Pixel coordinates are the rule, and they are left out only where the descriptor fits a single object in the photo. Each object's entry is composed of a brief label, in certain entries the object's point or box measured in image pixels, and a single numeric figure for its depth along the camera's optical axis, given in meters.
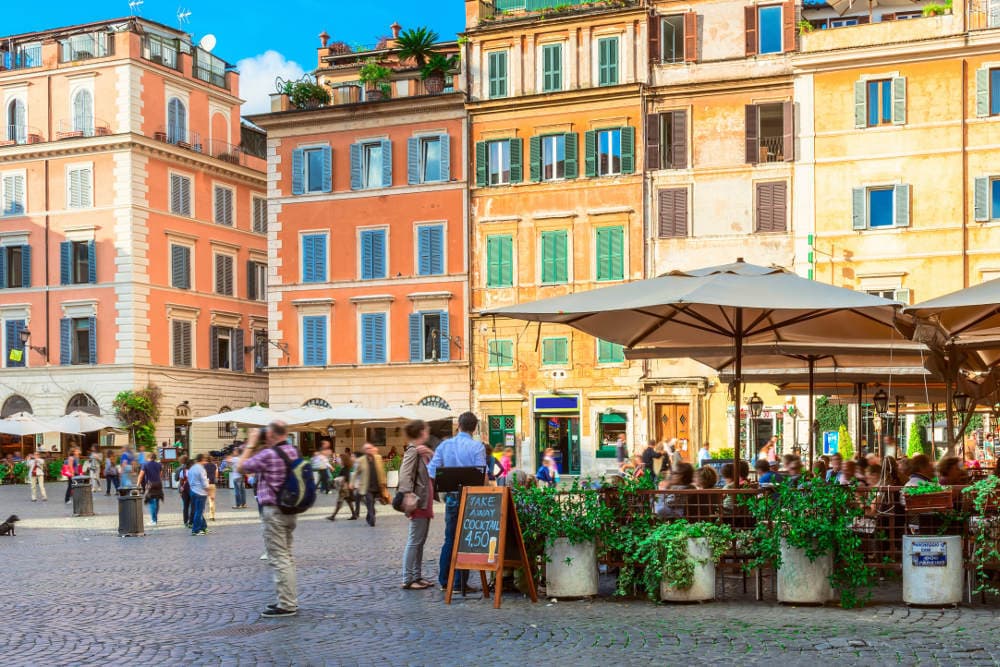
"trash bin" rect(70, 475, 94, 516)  28.39
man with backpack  11.10
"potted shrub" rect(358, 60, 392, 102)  46.03
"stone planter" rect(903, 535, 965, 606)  10.96
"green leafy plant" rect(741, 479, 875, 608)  11.07
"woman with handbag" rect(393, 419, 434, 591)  12.71
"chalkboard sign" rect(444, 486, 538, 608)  11.61
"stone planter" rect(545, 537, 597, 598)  11.77
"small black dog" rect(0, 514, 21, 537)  22.52
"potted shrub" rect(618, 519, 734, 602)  11.41
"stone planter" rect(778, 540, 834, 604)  11.21
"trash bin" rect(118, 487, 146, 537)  21.92
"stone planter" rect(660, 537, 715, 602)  11.44
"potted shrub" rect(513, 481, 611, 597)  11.75
